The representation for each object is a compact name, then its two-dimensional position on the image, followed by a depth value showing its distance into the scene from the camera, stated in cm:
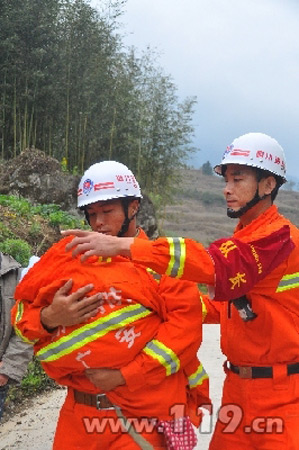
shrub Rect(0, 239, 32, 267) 652
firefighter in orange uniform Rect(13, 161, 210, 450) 220
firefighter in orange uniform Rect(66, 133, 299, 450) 213
